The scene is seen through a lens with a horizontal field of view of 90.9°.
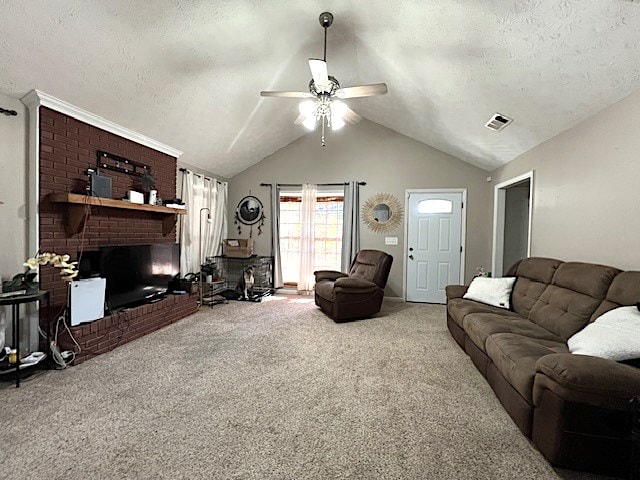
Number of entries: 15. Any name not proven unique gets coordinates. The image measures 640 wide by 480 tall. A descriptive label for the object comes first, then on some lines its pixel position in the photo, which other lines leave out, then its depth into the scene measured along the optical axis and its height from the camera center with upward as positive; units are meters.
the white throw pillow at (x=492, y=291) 3.47 -0.62
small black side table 2.41 -0.60
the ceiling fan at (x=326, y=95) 2.76 +1.27
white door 5.60 -0.17
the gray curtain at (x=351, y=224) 5.86 +0.17
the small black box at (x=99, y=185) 3.21 +0.43
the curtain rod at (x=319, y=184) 5.96 +0.92
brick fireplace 2.93 +0.09
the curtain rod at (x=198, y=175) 5.02 +0.94
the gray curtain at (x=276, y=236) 6.22 -0.09
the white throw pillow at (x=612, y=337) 1.71 -0.57
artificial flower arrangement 2.54 -0.41
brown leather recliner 4.39 -0.82
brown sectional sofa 1.53 -0.77
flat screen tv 3.45 -0.54
